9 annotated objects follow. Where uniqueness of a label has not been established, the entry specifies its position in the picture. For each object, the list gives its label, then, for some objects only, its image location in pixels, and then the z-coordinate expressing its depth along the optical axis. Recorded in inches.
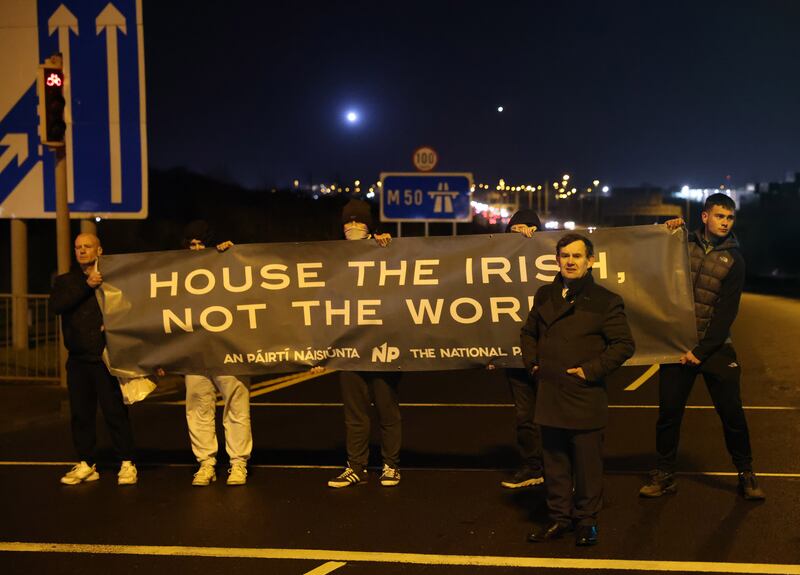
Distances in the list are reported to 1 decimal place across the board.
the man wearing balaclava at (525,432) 295.1
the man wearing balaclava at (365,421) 299.3
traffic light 445.7
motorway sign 871.1
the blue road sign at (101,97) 529.3
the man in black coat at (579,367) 235.3
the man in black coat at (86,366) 305.6
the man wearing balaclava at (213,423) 304.3
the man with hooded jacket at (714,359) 274.1
